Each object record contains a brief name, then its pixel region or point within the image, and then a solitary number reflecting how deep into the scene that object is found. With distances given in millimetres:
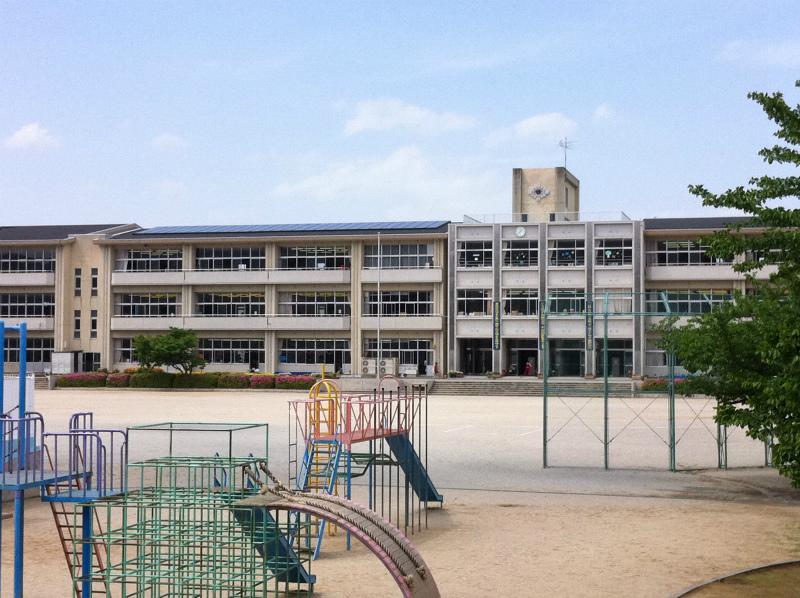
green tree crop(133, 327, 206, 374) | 61219
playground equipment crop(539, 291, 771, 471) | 22656
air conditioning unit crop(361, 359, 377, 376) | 65125
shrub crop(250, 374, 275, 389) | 60875
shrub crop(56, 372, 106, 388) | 63281
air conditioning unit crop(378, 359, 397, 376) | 64562
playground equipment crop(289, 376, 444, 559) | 15227
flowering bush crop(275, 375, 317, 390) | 60000
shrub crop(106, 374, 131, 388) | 62625
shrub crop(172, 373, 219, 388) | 61562
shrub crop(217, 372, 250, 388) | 61094
